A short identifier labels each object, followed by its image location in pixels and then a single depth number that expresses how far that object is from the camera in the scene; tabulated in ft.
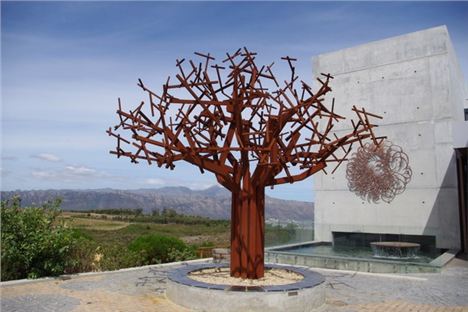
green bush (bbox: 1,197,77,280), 34.35
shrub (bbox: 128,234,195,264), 48.01
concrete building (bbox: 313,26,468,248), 63.36
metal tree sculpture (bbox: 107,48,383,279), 29.68
